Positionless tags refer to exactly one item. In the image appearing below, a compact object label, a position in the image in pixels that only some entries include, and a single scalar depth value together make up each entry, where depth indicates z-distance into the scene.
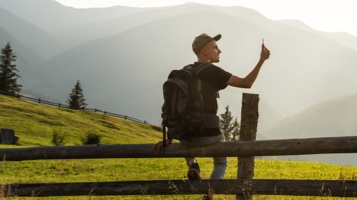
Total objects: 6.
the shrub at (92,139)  43.09
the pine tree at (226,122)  102.82
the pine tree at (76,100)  85.59
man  6.27
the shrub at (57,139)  45.74
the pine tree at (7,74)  75.50
